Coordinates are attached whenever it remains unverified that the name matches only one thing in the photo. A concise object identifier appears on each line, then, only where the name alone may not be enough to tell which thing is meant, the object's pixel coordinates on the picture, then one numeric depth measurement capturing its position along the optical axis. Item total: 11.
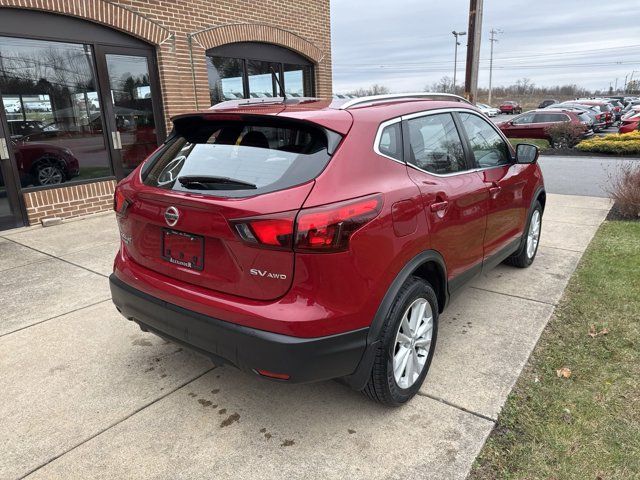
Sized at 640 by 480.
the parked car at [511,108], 55.78
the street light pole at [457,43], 65.84
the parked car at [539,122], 18.77
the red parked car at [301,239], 2.14
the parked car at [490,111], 46.25
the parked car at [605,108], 24.58
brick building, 6.55
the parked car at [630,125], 16.61
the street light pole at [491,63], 71.94
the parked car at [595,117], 21.41
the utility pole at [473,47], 10.60
